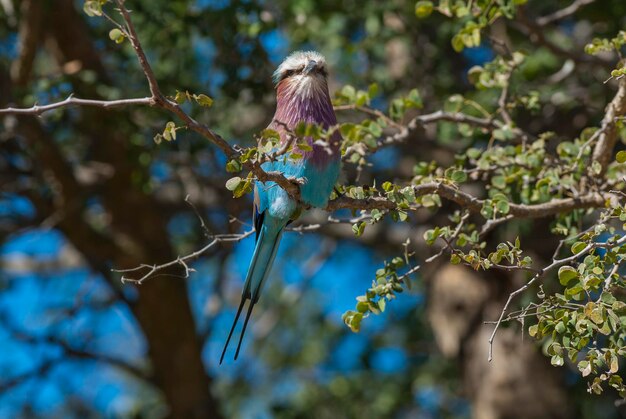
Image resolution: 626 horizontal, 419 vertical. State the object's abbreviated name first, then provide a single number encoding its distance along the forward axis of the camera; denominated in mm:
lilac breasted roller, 6977
